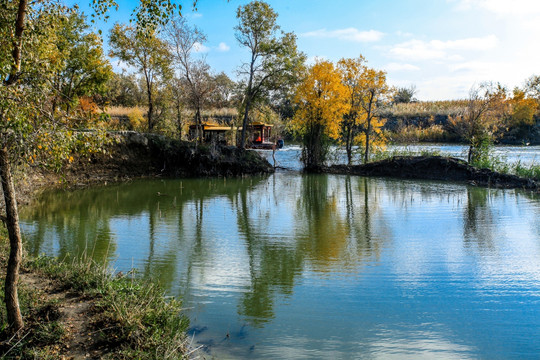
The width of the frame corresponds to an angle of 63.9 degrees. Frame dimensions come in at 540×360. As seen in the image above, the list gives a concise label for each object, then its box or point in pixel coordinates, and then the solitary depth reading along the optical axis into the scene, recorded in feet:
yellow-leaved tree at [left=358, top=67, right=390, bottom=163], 87.30
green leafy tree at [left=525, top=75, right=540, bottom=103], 135.44
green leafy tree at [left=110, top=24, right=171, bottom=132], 89.71
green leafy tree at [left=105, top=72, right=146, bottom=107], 144.62
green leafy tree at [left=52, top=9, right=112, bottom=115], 74.28
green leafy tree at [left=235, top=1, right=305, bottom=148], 87.20
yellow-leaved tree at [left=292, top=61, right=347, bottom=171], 86.33
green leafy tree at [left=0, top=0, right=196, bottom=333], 12.98
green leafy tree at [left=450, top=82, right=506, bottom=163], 74.54
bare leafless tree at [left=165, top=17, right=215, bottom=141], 88.48
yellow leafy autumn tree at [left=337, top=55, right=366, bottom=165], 88.33
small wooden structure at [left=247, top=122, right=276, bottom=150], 123.76
